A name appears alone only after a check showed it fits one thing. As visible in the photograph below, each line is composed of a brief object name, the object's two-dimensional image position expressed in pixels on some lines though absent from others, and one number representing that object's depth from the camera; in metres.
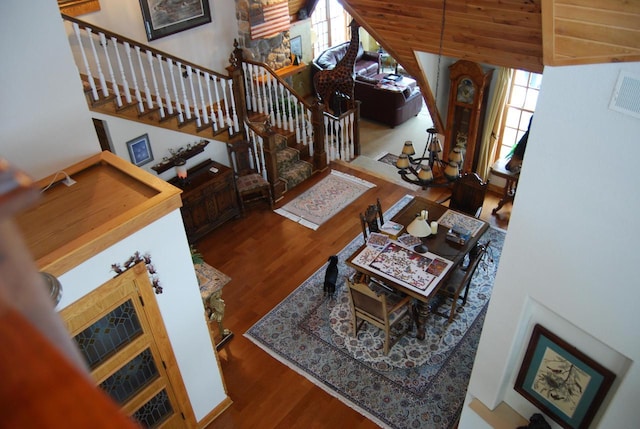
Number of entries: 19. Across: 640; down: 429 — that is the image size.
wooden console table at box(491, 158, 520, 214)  7.59
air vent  2.24
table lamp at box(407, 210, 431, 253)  5.59
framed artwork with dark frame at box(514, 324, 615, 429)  3.12
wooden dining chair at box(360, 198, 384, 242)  6.26
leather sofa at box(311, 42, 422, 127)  10.21
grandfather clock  7.32
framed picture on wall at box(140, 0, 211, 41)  7.51
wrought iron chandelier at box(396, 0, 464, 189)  4.92
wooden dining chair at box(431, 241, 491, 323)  5.64
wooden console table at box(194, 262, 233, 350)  5.31
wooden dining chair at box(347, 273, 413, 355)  5.22
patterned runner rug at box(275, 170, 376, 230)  7.66
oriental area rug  5.07
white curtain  7.35
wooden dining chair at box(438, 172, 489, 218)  6.68
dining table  5.34
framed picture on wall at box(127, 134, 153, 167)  6.45
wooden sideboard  6.96
